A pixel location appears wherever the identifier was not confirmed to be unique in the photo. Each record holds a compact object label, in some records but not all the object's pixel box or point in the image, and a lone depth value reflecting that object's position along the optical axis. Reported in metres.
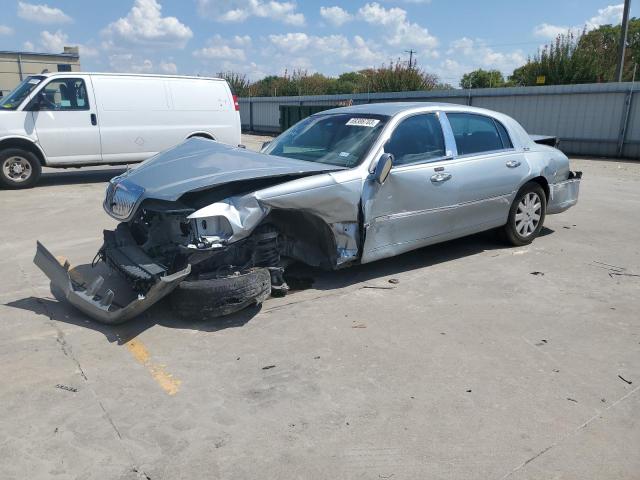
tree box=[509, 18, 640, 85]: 24.86
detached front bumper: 3.77
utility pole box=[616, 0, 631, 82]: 21.80
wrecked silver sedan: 4.00
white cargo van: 10.05
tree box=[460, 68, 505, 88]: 57.74
